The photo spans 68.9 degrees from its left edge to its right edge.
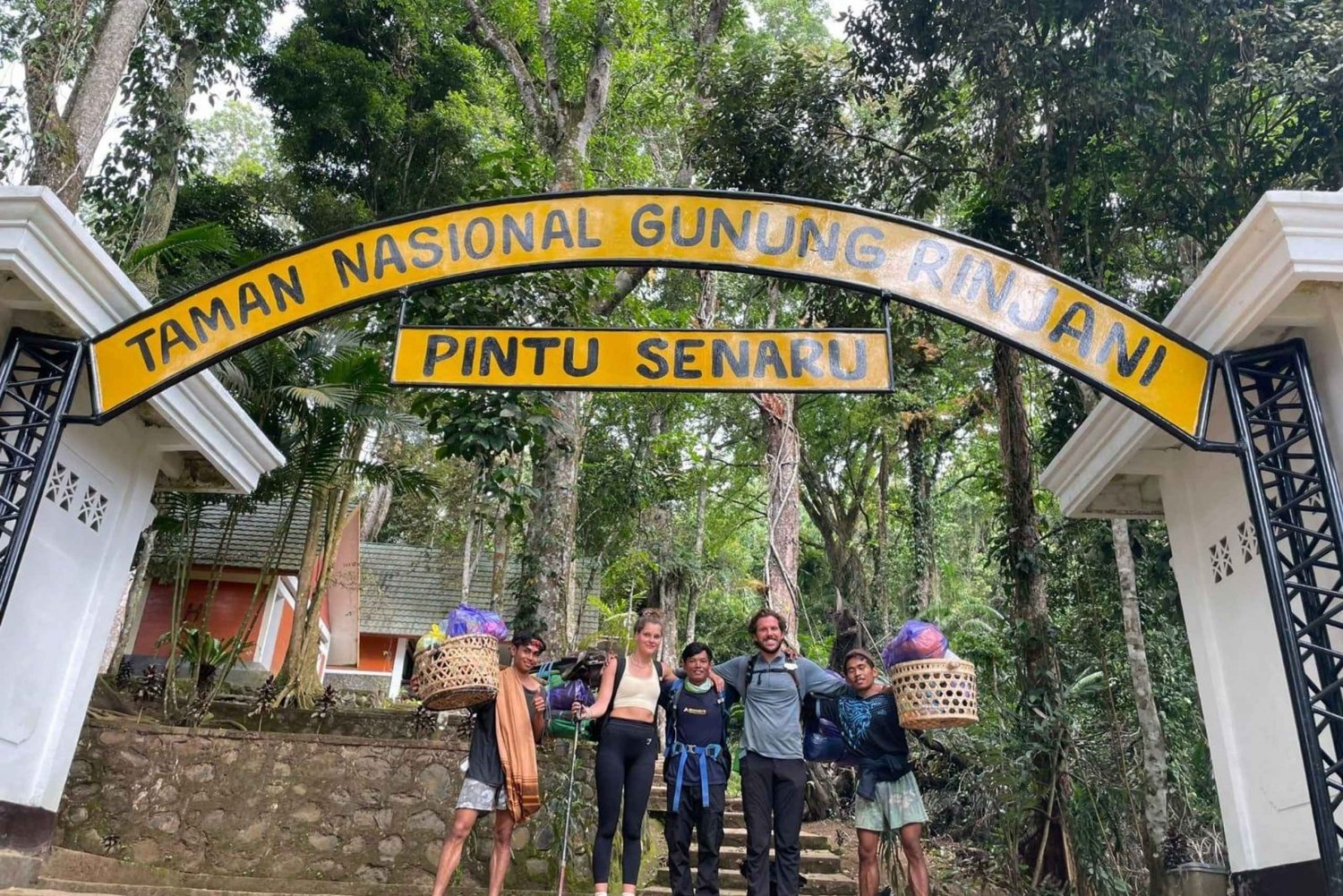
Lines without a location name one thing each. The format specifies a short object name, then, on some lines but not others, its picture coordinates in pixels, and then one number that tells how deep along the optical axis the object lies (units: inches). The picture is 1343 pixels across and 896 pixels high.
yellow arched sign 177.3
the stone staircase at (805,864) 300.4
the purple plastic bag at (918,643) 188.1
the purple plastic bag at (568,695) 211.0
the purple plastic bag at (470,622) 192.7
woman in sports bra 193.8
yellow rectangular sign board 177.9
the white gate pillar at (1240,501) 151.5
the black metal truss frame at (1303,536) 143.6
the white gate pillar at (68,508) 171.9
